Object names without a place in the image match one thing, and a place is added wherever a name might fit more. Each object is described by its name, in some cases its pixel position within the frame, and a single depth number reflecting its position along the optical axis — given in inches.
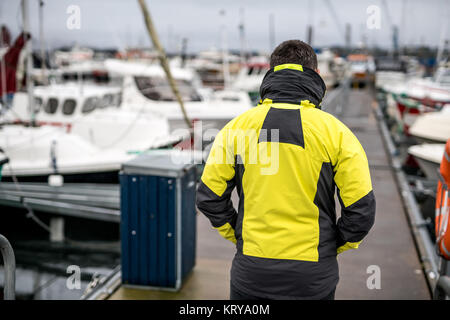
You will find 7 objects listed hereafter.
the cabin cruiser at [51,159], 330.3
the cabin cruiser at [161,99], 486.3
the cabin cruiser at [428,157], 333.1
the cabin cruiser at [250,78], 1100.5
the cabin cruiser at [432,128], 410.3
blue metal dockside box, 155.1
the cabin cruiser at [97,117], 393.1
